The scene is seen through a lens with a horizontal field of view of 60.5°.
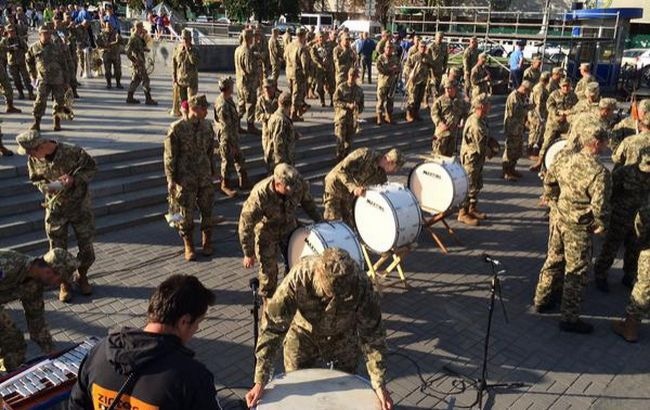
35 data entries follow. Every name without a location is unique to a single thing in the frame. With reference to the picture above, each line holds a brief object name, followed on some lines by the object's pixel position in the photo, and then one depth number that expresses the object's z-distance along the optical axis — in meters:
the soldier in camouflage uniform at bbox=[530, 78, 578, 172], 12.42
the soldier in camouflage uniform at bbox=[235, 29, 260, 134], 13.02
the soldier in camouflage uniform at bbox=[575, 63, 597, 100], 13.34
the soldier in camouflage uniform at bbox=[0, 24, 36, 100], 14.77
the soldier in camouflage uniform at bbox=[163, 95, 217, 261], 7.73
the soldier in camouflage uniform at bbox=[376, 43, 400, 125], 14.40
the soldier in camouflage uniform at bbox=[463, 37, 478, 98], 17.23
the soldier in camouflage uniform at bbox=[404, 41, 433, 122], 15.03
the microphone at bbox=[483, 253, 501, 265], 5.32
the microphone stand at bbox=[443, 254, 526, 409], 5.30
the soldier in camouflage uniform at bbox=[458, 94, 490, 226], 9.72
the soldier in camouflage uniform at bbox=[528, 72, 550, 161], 13.76
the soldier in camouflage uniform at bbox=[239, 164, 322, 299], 6.01
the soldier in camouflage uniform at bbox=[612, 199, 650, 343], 6.21
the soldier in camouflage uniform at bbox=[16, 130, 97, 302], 6.50
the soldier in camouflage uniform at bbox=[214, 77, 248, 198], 10.24
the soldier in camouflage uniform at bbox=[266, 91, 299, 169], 9.45
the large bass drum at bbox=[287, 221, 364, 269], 5.77
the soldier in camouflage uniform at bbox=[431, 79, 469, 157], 11.04
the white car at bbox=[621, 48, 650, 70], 24.96
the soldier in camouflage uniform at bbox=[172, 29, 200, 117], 12.98
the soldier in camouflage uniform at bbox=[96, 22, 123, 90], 16.59
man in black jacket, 2.67
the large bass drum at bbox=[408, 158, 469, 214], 8.24
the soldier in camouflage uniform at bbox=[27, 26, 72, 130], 11.38
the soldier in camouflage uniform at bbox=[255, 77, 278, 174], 10.81
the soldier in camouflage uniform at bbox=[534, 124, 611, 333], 6.11
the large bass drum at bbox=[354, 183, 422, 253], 6.80
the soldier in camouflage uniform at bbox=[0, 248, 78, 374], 4.74
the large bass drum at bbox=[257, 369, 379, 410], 3.65
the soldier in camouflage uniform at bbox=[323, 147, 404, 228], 7.34
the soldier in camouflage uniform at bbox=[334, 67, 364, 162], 11.95
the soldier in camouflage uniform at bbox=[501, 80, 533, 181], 12.19
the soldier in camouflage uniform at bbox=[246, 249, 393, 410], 3.77
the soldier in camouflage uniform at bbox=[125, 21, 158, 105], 14.49
